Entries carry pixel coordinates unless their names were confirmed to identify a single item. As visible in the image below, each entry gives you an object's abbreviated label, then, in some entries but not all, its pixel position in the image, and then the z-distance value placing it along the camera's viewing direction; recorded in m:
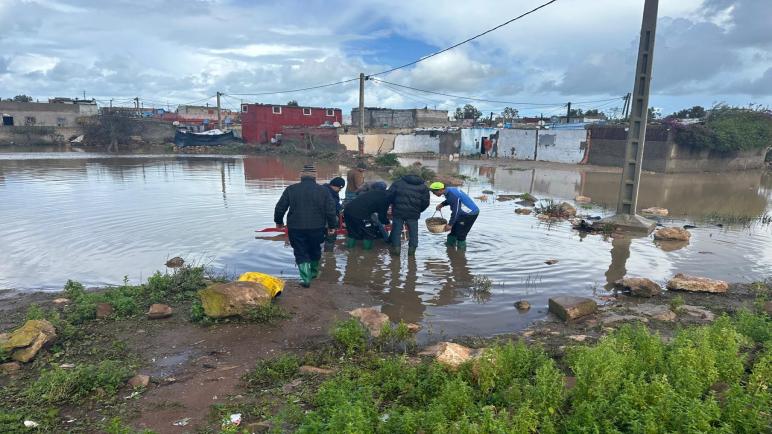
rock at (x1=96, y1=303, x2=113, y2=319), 5.57
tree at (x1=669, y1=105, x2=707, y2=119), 37.19
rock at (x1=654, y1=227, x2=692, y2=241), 10.95
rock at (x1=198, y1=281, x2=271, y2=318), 5.44
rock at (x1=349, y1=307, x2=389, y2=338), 5.33
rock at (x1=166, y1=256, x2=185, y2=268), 8.15
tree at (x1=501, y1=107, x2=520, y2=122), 59.47
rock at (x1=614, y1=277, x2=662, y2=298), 7.05
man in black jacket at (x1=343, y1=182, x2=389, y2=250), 8.78
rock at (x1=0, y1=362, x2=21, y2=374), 4.36
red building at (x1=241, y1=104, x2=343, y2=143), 48.72
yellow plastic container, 5.98
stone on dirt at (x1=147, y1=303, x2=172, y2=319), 5.64
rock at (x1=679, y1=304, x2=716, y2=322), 6.09
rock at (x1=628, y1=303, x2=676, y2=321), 6.06
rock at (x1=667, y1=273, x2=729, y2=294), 7.15
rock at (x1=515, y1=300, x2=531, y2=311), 6.58
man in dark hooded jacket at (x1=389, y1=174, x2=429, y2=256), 8.41
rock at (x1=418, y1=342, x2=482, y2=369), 4.27
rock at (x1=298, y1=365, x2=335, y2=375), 4.38
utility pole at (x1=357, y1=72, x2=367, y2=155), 29.47
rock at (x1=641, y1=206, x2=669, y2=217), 14.38
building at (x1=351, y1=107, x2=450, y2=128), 53.84
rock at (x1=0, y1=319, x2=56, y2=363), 4.51
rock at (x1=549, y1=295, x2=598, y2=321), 6.09
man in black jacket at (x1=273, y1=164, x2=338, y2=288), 6.61
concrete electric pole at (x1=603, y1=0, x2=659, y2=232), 11.23
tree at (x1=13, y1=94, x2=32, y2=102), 63.24
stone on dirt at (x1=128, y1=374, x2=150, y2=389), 4.14
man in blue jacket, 8.89
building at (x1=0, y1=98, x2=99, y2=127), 52.06
